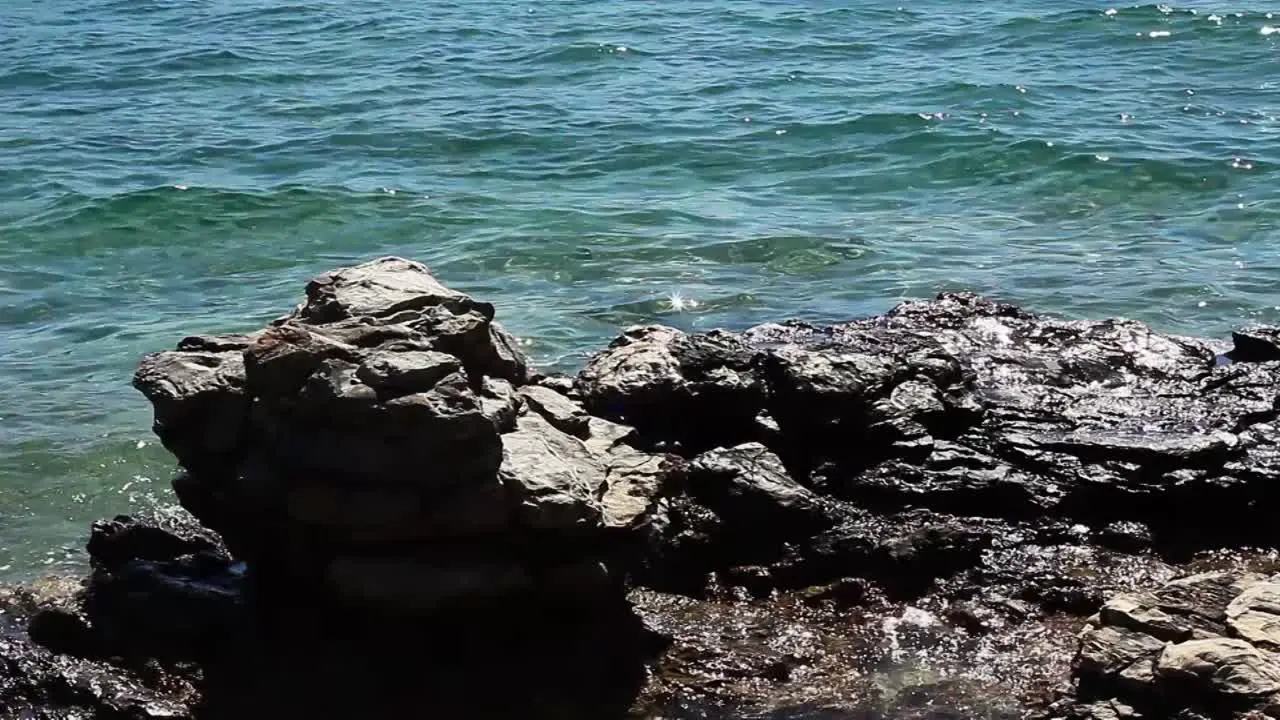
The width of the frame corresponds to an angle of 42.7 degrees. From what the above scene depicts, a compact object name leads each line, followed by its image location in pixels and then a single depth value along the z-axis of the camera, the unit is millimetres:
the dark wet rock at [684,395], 9922
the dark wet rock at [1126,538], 9094
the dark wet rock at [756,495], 9047
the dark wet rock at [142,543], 8852
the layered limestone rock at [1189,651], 6797
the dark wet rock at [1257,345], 11383
